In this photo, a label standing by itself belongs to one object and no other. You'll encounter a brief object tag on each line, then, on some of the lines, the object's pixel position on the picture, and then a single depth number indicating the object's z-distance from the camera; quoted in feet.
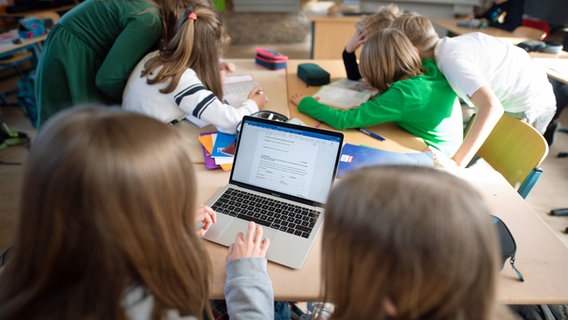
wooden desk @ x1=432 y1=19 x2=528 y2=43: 9.82
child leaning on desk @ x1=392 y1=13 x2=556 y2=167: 4.25
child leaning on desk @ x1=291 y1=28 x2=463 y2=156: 4.44
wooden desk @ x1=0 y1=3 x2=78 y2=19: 11.78
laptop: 2.85
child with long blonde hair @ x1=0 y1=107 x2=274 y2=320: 1.54
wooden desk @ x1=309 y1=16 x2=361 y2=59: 11.41
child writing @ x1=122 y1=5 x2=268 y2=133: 4.00
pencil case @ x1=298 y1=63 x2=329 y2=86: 5.93
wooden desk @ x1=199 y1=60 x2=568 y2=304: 2.39
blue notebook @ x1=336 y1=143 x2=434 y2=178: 3.71
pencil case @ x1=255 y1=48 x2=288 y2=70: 6.57
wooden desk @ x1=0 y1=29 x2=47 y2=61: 8.44
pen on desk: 4.44
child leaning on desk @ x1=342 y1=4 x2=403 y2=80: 6.20
